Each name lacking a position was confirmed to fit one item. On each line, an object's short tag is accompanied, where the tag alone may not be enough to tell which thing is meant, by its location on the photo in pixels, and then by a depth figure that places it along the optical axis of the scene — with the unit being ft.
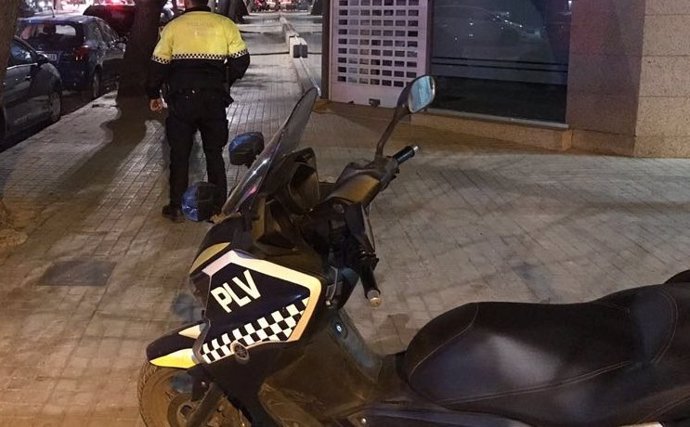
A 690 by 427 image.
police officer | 22.06
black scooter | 8.48
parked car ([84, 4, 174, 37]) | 83.51
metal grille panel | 42.14
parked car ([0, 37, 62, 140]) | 37.11
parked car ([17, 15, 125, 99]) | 52.70
